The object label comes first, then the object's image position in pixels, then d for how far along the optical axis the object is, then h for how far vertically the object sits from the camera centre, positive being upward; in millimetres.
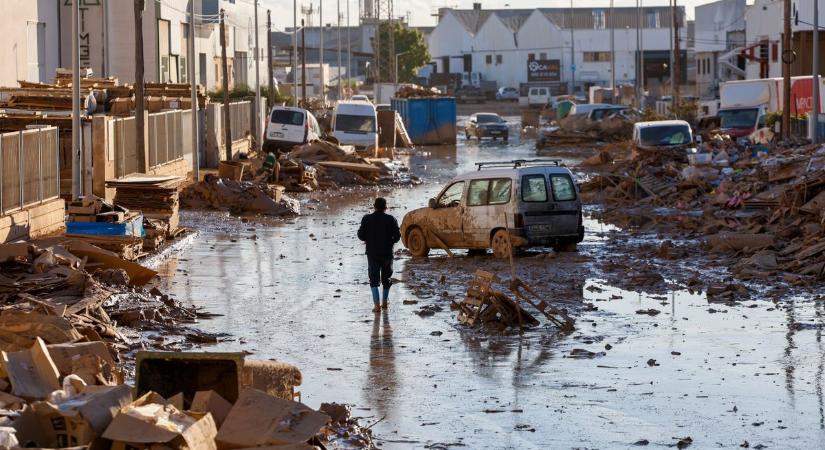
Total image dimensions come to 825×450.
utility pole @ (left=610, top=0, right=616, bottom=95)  99750 +3075
